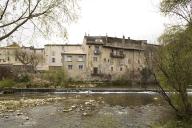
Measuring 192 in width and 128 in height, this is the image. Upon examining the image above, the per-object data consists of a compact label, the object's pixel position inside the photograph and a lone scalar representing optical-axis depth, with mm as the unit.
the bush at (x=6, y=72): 27668
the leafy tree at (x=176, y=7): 6053
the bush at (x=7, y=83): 23803
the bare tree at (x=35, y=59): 33847
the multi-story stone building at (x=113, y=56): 30990
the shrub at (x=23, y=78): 26919
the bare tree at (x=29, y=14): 4661
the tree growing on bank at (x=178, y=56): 6538
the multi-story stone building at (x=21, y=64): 35320
